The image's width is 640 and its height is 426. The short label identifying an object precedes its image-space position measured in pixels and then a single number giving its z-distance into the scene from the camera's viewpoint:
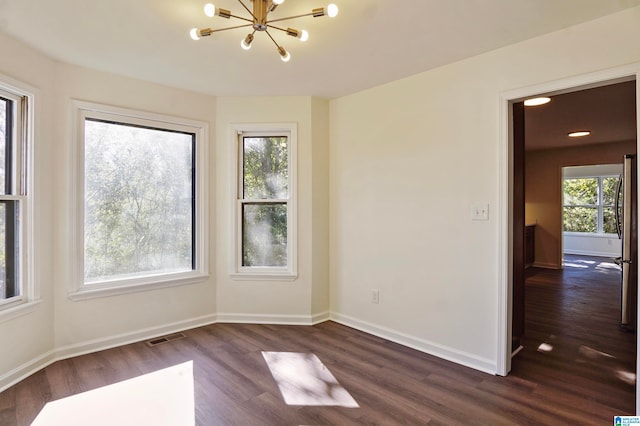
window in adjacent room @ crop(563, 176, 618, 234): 8.61
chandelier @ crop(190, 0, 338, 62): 1.81
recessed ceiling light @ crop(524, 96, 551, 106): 3.24
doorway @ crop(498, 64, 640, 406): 2.55
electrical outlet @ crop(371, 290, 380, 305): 3.45
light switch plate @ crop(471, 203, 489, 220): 2.66
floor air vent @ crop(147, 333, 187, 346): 3.19
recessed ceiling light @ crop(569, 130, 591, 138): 5.46
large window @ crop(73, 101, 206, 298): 3.06
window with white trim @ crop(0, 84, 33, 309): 2.49
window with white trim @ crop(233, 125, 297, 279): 3.82
